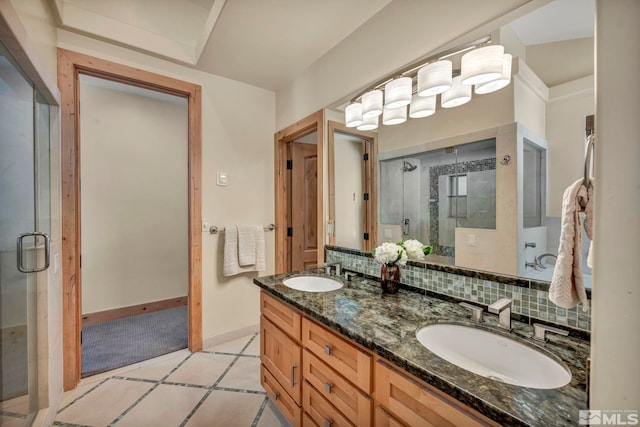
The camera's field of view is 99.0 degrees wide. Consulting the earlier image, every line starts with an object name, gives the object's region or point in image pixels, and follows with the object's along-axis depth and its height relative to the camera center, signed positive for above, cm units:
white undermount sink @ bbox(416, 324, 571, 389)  83 -50
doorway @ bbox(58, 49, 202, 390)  185 +26
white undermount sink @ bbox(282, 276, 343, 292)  178 -47
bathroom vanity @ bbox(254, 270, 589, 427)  67 -48
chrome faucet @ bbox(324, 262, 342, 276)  190 -39
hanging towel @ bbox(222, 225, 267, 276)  251 -38
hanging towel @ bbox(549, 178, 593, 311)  73 -9
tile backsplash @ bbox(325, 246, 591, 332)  97 -35
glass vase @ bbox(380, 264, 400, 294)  147 -36
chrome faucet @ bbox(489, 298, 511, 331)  100 -37
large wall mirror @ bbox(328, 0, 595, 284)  101 +26
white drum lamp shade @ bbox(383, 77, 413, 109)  151 +68
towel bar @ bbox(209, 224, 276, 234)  247 -16
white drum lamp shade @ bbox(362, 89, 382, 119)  168 +68
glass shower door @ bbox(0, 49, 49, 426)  137 -19
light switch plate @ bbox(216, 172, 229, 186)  252 +31
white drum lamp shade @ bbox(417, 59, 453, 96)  133 +67
